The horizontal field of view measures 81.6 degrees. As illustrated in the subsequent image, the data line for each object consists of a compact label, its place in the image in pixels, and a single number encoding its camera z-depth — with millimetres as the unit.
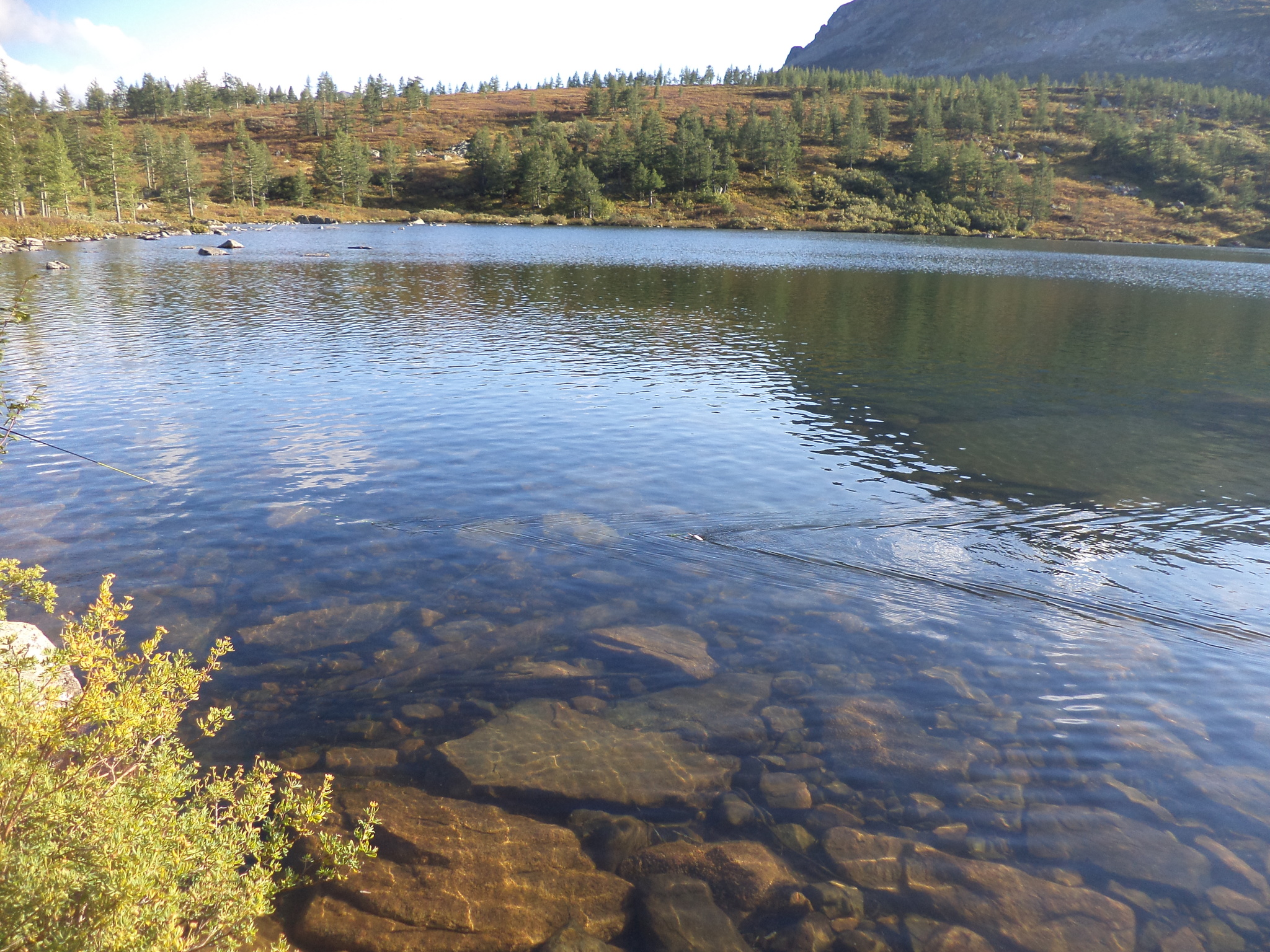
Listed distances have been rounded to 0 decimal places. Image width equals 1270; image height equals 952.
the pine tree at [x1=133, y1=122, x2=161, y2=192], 139750
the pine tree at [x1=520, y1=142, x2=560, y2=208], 163375
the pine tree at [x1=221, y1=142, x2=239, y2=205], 150500
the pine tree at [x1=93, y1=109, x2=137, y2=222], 116000
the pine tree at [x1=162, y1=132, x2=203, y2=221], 131375
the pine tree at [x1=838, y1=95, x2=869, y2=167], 182250
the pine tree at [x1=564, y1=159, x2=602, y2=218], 159375
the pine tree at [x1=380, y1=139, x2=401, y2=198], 171000
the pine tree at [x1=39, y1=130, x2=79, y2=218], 101375
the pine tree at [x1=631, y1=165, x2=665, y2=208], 169375
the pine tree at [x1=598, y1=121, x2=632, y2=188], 174750
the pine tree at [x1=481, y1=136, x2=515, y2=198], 167625
